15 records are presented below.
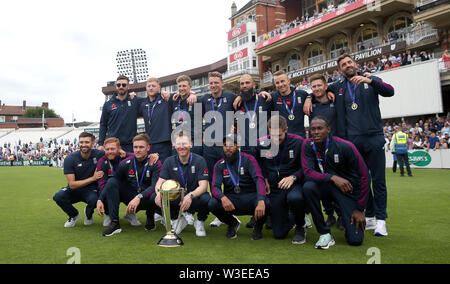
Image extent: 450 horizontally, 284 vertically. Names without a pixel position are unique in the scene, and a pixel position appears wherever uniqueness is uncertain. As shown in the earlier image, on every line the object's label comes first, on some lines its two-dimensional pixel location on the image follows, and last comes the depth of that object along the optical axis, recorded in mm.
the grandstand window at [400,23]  27797
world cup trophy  4414
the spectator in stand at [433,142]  15844
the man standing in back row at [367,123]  5031
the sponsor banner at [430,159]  15820
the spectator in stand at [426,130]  17844
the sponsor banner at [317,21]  28047
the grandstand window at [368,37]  30109
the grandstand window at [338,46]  32991
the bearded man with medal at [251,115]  5844
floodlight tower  62156
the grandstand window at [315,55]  35500
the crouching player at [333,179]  4305
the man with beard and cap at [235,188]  4797
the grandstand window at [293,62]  38250
